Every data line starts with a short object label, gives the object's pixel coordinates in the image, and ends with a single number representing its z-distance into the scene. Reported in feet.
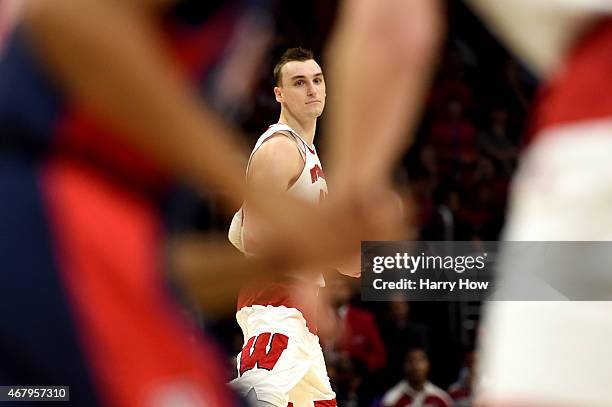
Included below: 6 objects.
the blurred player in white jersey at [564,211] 10.86
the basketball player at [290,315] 28.83
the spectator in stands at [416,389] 42.42
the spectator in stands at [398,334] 40.93
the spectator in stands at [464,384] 42.04
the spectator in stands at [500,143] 51.44
